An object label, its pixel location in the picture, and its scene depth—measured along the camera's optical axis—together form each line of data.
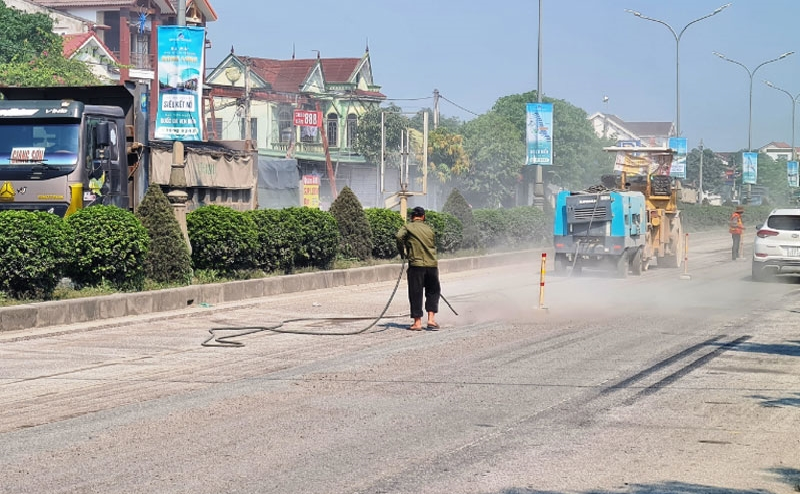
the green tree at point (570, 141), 106.25
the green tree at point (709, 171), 150.00
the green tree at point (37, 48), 52.56
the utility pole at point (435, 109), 87.88
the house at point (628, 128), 169.39
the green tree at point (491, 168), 89.19
